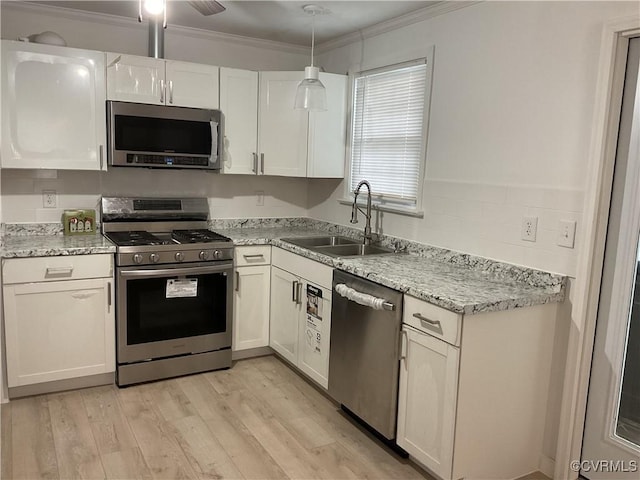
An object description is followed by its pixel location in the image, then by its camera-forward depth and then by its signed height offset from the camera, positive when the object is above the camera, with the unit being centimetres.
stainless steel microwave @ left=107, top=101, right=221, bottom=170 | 337 +17
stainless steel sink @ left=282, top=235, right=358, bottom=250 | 369 -52
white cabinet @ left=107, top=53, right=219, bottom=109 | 335 +53
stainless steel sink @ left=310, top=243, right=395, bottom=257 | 348 -54
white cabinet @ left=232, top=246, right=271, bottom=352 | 365 -93
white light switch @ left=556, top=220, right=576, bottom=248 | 236 -24
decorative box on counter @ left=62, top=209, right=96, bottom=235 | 352 -43
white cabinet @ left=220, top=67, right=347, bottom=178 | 378 +28
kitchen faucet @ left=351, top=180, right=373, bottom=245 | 347 -30
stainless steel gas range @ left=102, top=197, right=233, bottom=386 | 324 -86
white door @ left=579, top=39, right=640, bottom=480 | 222 -66
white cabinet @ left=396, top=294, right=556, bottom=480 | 221 -94
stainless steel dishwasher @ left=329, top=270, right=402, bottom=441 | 253 -92
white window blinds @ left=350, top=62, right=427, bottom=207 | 331 +27
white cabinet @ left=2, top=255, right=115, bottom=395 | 299 -95
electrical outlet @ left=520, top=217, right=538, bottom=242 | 252 -24
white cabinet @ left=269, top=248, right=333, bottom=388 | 314 -93
